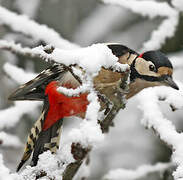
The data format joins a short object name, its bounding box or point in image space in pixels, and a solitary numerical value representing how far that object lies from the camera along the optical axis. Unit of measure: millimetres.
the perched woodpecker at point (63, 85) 5645
